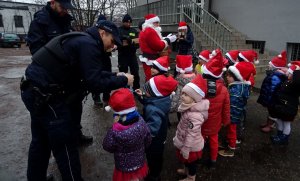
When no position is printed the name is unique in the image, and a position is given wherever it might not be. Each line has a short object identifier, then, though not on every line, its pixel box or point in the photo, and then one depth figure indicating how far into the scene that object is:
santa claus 4.55
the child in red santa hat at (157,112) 2.61
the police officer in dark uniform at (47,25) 2.94
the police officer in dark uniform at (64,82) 2.17
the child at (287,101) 3.55
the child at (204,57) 4.46
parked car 24.62
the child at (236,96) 3.38
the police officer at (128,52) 5.84
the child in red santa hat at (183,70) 3.84
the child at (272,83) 3.81
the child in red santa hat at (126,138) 2.23
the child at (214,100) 2.97
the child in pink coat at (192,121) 2.69
